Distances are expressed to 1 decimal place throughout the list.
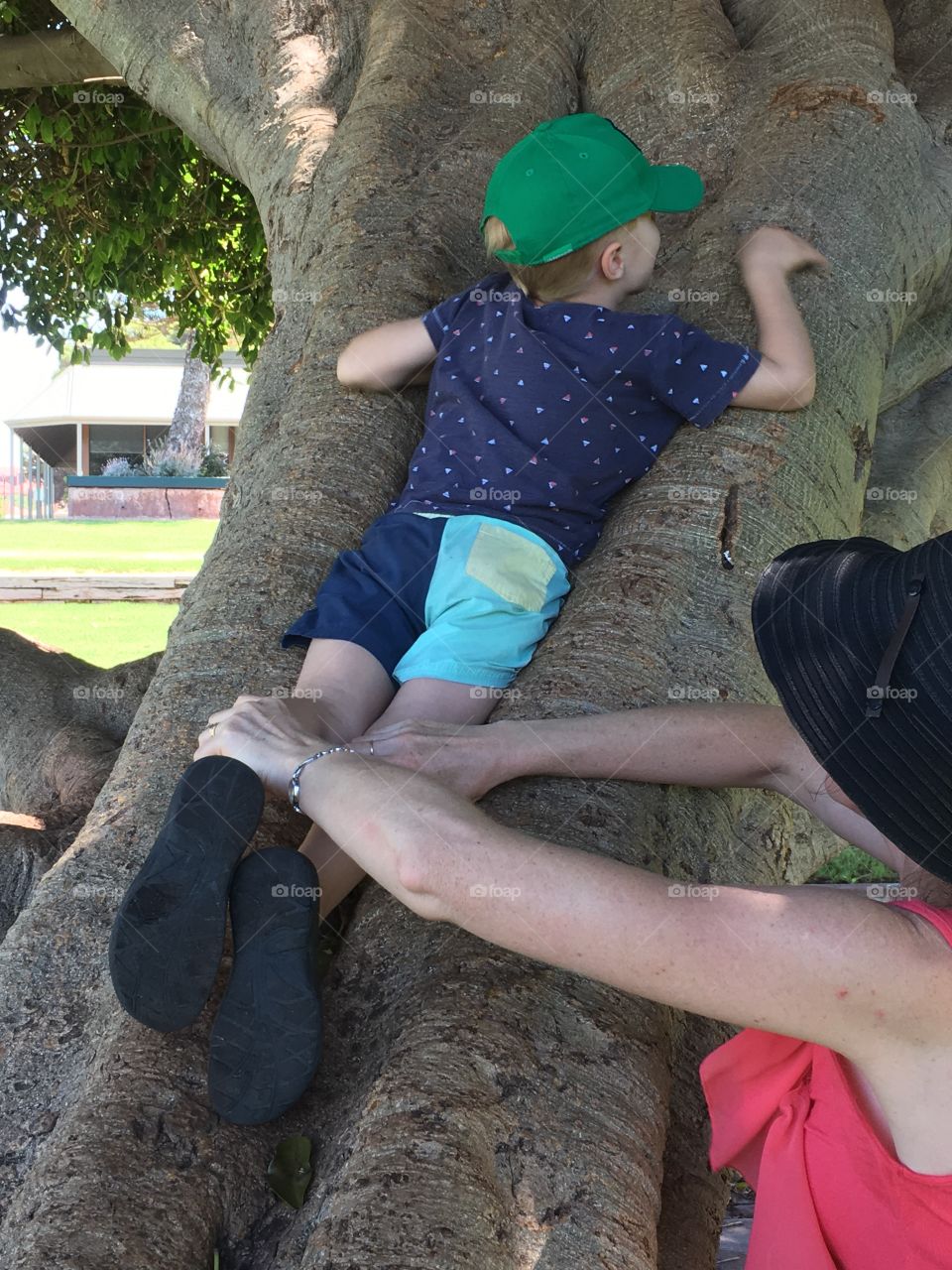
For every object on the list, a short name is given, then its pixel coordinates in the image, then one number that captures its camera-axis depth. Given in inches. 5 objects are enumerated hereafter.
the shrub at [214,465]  1164.6
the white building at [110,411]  1204.5
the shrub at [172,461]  1168.2
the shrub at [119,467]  1217.4
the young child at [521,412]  97.6
